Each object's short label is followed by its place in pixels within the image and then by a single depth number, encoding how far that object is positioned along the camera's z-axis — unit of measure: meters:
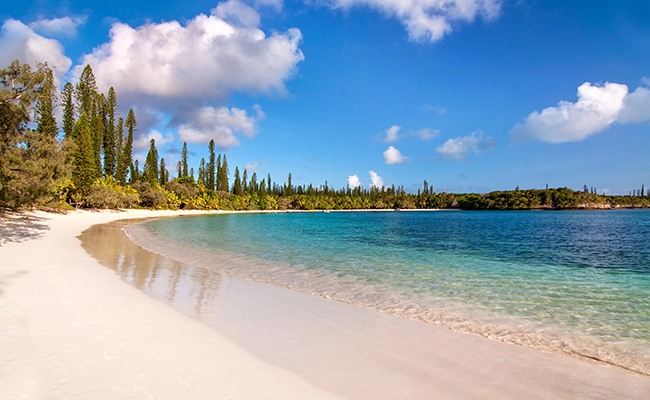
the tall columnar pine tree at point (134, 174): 74.49
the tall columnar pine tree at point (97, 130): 56.74
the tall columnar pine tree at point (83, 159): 45.44
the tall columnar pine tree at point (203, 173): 106.68
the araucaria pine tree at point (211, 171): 103.25
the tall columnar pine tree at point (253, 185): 129.62
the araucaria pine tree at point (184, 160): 99.12
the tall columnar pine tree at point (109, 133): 62.25
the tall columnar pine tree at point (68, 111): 52.63
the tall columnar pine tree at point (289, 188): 137.69
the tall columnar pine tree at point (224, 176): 106.31
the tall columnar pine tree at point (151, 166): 73.41
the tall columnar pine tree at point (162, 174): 92.72
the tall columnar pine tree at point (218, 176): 105.94
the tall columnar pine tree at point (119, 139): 65.49
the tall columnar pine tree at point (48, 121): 42.25
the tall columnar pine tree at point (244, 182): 126.23
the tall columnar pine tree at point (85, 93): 55.22
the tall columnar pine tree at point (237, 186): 118.12
